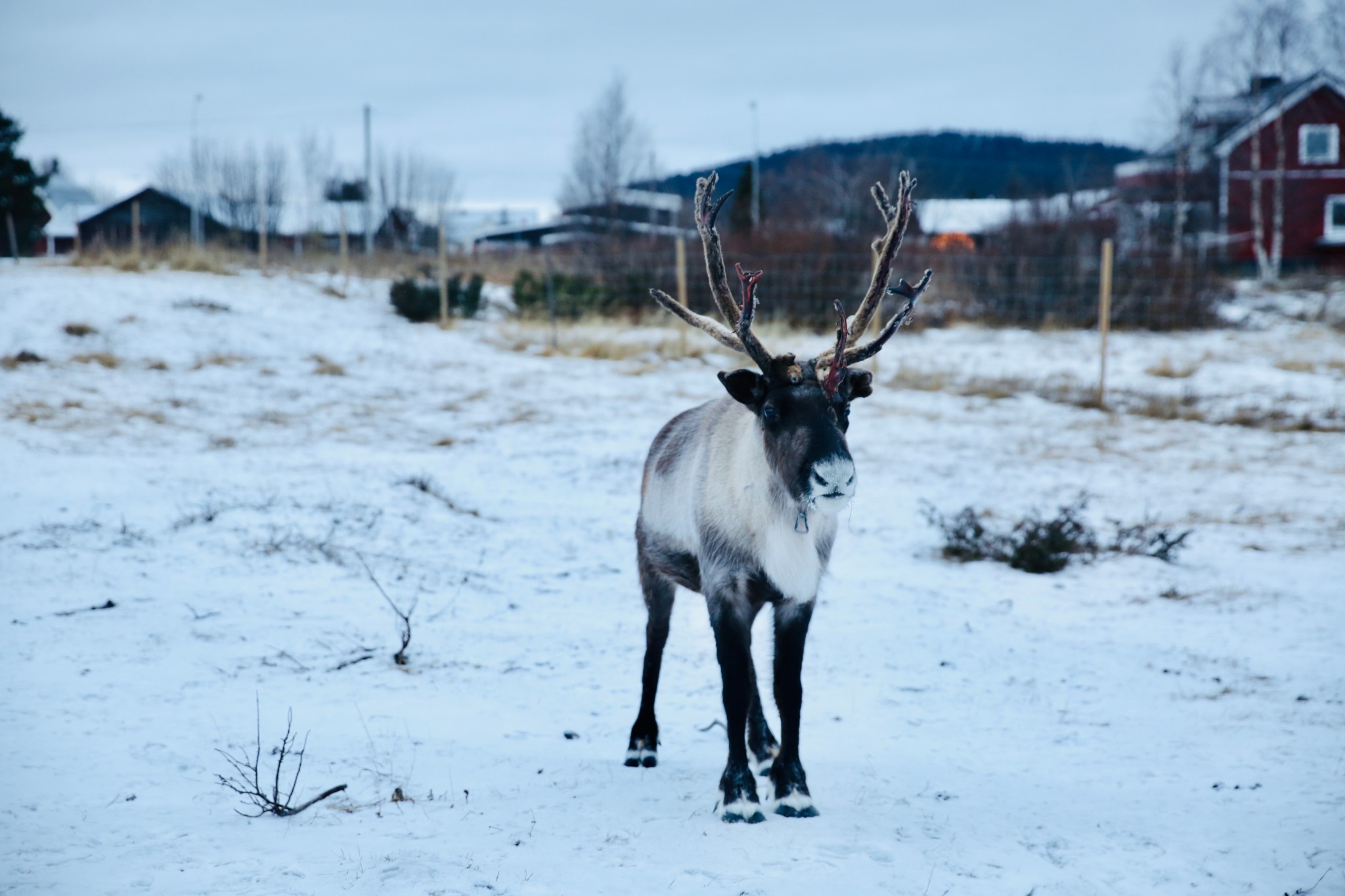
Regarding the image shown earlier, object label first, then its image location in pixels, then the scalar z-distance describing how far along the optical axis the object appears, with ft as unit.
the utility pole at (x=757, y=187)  104.71
